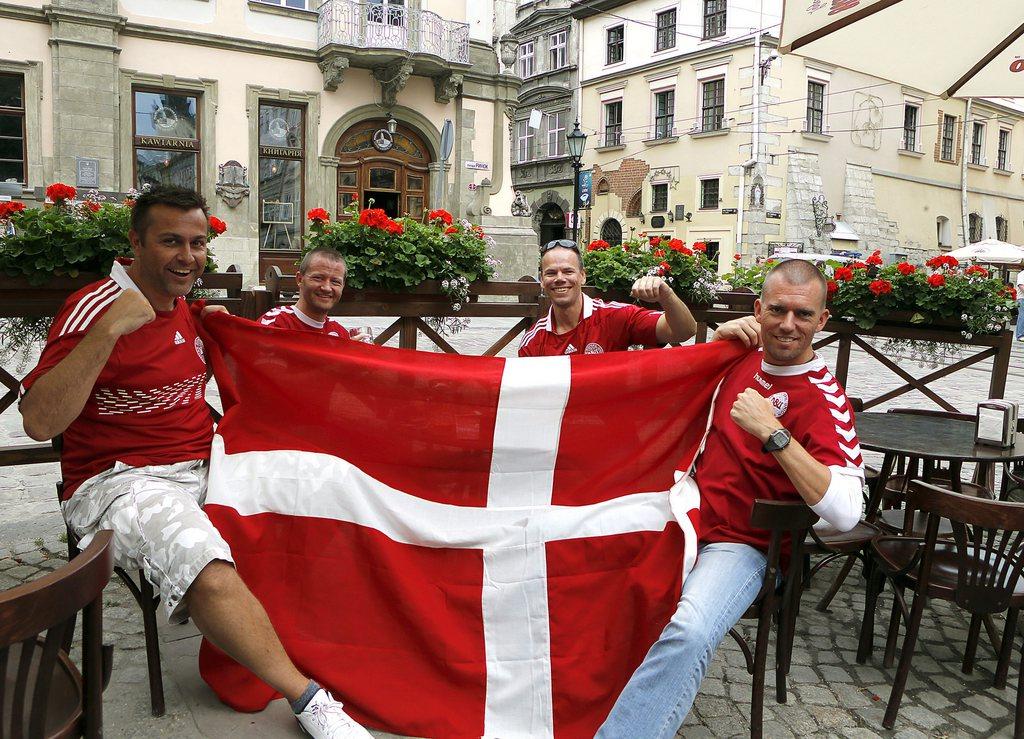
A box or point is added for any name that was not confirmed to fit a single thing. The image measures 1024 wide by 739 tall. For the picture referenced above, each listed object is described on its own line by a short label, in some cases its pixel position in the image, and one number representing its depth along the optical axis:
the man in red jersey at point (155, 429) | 2.53
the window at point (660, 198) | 30.11
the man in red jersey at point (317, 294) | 4.00
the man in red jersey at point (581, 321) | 3.84
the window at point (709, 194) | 28.30
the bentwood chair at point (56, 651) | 1.57
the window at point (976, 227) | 32.50
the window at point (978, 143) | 32.34
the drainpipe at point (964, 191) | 31.34
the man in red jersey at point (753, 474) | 2.40
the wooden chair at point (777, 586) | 2.54
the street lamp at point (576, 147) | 18.95
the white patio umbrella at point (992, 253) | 22.84
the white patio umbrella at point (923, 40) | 3.91
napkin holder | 3.83
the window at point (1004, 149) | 33.53
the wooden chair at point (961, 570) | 2.63
